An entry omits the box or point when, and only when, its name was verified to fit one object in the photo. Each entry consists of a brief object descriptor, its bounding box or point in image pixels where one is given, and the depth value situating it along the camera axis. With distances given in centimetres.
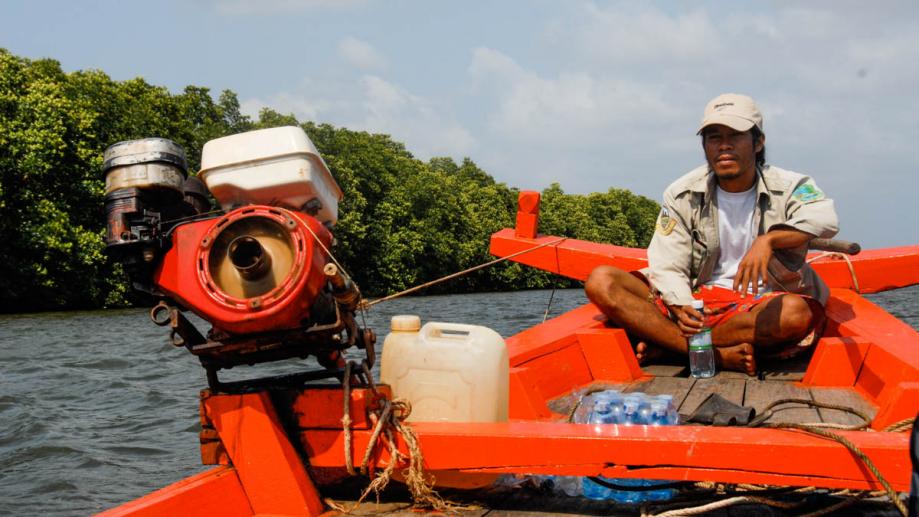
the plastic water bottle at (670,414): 302
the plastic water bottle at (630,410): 304
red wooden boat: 207
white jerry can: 270
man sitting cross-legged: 395
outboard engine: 222
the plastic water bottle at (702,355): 418
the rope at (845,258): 496
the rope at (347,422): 237
